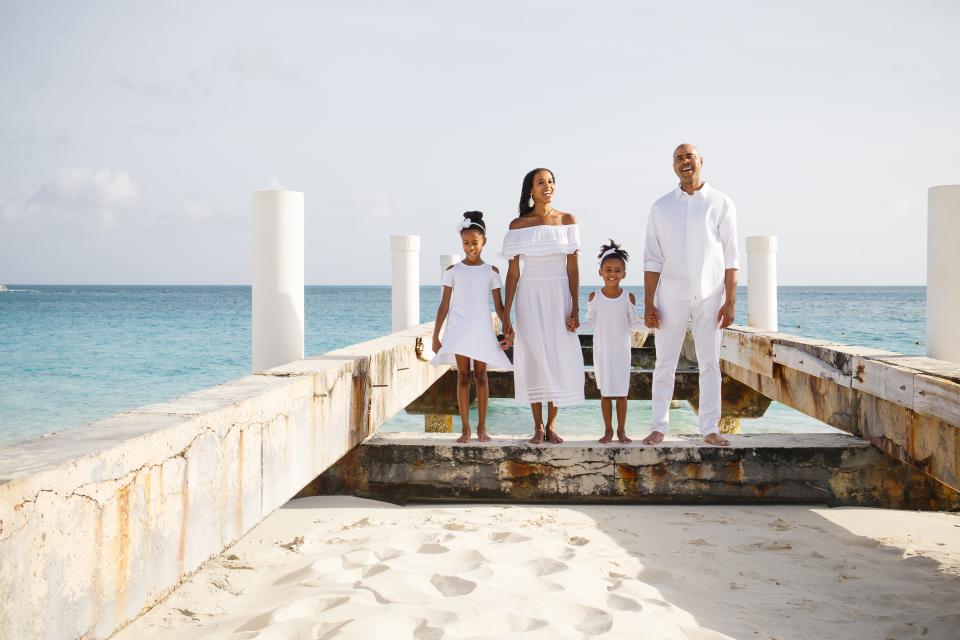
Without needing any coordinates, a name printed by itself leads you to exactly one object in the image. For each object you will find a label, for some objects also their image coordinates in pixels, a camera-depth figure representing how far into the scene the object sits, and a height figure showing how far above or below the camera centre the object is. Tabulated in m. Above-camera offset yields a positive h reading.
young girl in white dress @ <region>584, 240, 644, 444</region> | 5.30 -0.33
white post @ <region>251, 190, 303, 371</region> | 5.14 +0.13
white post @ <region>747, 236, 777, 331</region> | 9.06 +0.12
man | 4.99 +0.14
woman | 5.09 -0.06
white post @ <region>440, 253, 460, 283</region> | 13.43 +0.61
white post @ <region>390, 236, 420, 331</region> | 10.64 +0.18
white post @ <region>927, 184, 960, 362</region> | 5.01 +0.17
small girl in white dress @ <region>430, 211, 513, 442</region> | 5.24 -0.20
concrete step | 4.86 -1.22
